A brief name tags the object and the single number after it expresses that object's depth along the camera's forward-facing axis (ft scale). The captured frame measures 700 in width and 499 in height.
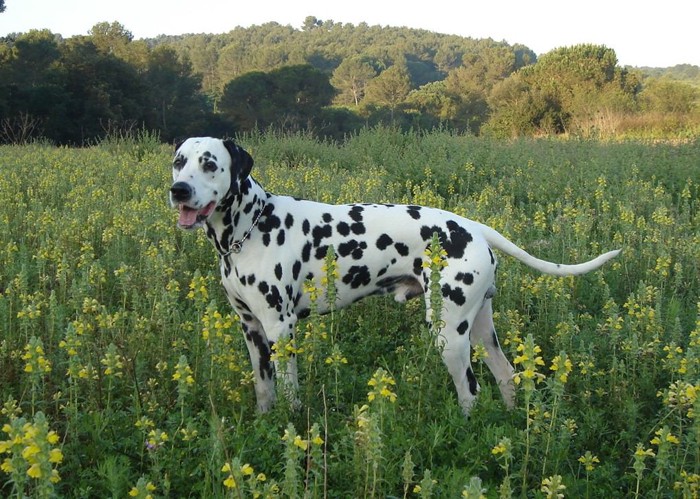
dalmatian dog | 13.76
